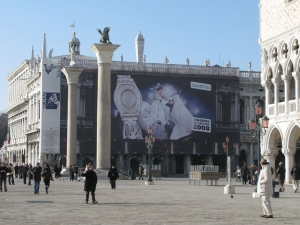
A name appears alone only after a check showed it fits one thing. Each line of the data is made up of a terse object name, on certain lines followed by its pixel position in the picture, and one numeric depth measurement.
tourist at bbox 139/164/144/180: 49.59
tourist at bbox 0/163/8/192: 27.92
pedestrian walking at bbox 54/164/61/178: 49.19
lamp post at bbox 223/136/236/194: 26.89
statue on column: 41.97
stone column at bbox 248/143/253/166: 73.83
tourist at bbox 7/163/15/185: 35.95
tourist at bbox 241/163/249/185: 40.16
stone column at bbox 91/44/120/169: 41.03
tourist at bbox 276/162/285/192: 28.23
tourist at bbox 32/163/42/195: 25.80
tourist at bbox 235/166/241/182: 49.20
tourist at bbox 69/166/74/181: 45.97
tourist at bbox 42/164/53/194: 26.22
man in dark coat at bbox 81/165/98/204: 20.25
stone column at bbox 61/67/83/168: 49.75
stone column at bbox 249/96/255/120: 74.75
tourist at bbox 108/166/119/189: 30.02
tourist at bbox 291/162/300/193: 28.03
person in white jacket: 15.38
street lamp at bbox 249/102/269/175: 25.99
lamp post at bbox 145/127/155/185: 37.94
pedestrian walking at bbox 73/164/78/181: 45.72
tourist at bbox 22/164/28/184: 38.75
